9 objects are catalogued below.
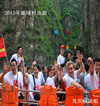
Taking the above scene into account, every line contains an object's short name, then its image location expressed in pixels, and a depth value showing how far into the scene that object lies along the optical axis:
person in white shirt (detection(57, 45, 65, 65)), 6.94
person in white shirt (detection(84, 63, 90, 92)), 4.04
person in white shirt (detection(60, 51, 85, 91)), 3.76
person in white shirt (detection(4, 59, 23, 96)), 4.01
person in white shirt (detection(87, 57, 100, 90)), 3.49
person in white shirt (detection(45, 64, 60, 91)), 4.32
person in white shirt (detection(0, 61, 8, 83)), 4.07
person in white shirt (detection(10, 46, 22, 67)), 5.56
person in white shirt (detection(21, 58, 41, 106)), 4.15
